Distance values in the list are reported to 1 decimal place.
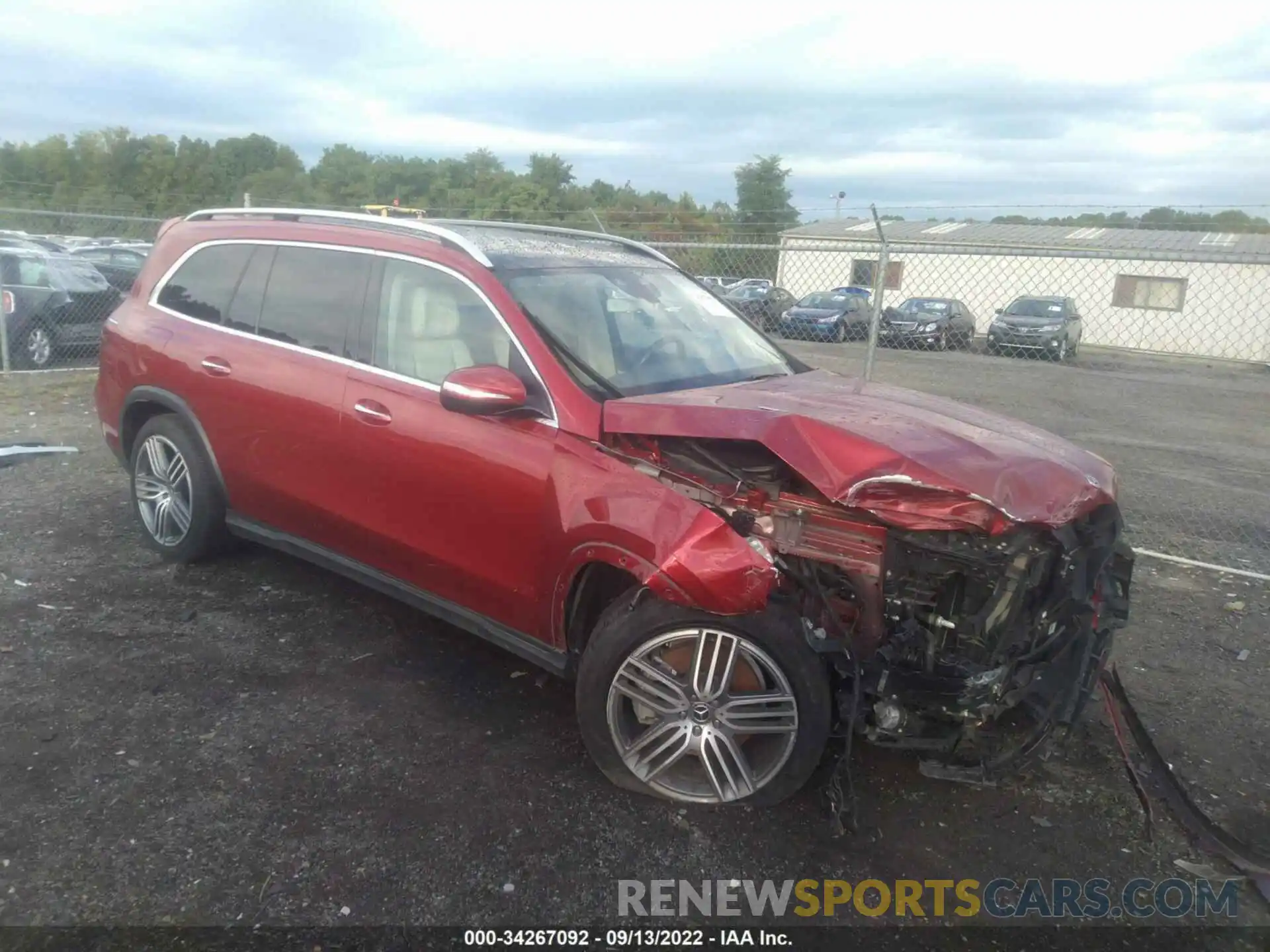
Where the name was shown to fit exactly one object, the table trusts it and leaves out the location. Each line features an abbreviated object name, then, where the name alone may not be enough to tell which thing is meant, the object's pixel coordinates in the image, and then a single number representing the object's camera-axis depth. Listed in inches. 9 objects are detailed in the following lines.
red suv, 114.1
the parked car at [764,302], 596.1
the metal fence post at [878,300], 278.5
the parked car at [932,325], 705.0
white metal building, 991.6
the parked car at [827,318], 640.4
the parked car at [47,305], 441.1
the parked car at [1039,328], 740.6
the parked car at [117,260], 616.7
